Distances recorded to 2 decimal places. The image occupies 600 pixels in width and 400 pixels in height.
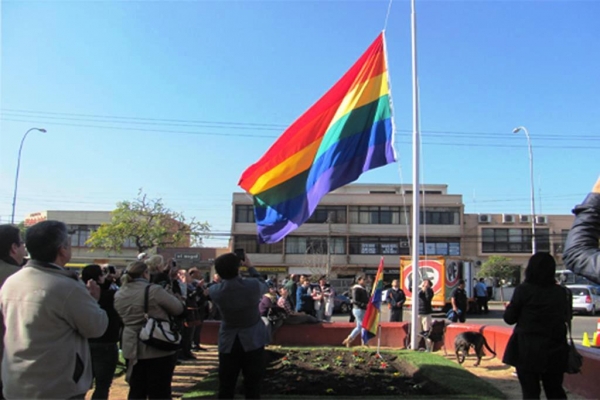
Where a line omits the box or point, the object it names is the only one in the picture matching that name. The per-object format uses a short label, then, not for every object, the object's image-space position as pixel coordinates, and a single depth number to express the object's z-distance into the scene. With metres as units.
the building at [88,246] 58.76
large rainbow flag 8.32
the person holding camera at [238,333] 5.00
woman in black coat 4.50
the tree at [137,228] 45.66
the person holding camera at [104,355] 5.42
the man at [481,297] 27.12
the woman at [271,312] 11.38
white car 27.77
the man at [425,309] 13.03
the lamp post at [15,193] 35.54
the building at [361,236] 57.25
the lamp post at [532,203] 38.59
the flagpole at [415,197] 10.38
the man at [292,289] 18.08
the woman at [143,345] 4.86
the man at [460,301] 15.60
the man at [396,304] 15.29
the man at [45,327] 3.04
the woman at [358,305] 12.30
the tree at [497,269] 50.35
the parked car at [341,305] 30.50
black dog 10.09
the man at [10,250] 3.94
